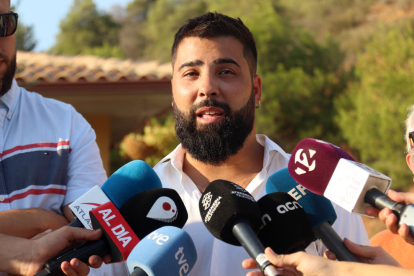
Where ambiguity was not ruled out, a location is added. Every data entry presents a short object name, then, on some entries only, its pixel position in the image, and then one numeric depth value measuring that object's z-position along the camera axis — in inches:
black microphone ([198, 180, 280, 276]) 68.9
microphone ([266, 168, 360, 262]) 72.8
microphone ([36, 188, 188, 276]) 76.2
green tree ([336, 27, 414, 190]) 575.8
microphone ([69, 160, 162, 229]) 82.2
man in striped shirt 98.5
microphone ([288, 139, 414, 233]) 64.7
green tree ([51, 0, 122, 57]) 1768.0
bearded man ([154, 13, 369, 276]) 105.7
